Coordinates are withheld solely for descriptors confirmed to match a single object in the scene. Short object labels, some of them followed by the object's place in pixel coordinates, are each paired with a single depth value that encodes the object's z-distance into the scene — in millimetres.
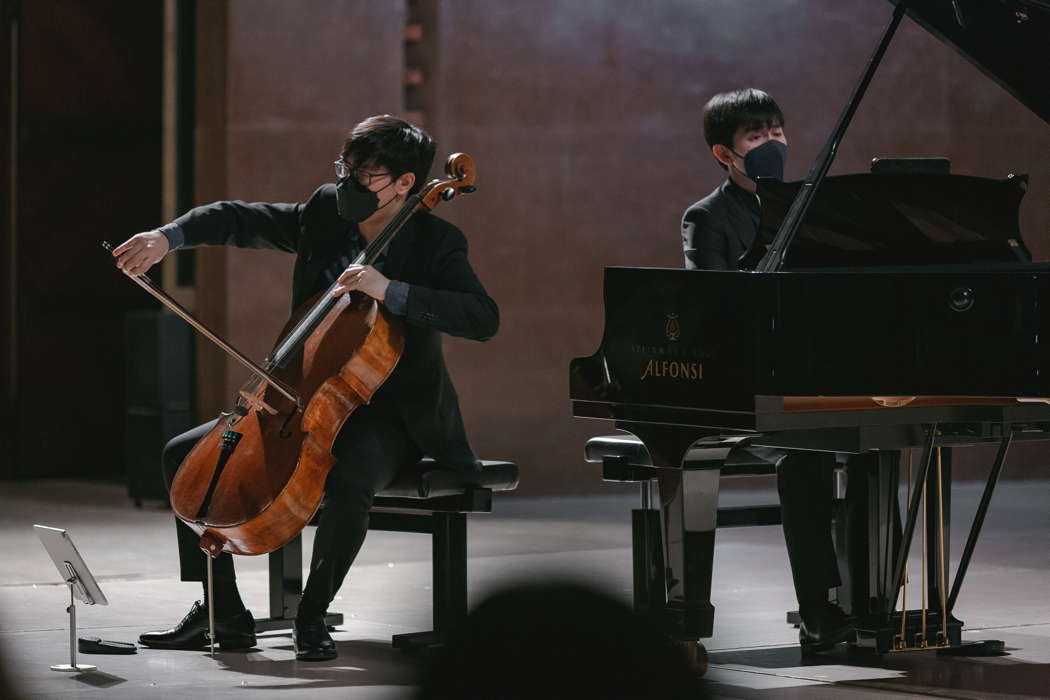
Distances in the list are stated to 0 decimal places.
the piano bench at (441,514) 8773
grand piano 7660
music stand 7658
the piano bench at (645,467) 8672
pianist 8695
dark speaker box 15539
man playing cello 8531
